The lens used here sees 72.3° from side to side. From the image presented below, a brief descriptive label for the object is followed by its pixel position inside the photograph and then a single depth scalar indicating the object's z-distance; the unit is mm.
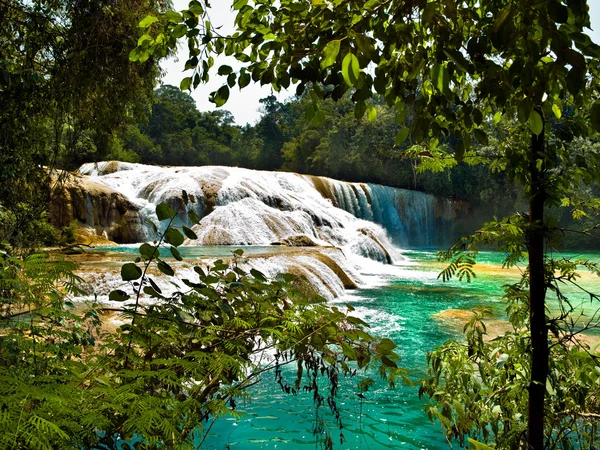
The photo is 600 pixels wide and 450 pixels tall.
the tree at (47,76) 4312
